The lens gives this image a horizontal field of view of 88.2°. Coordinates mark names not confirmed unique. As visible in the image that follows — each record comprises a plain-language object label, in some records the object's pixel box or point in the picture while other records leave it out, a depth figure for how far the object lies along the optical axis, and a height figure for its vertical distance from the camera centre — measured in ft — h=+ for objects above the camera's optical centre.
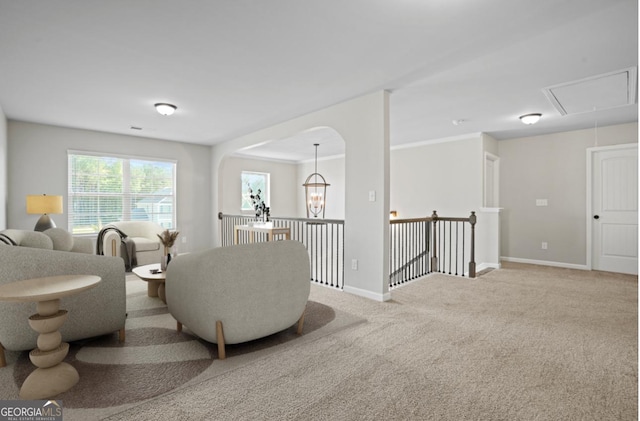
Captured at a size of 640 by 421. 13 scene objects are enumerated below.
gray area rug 5.86 -3.34
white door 16.70 -0.10
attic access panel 10.79 +4.21
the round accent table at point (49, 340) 5.83 -2.44
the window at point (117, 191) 18.49 +1.07
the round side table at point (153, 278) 10.58 -2.21
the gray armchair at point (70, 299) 6.88 -2.07
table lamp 14.95 +0.08
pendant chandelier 22.84 +0.55
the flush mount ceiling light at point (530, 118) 15.27 +4.19
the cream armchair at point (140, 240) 16.58 -1.68
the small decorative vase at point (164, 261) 11.30 -1.80
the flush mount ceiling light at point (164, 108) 13.65 +4.18
